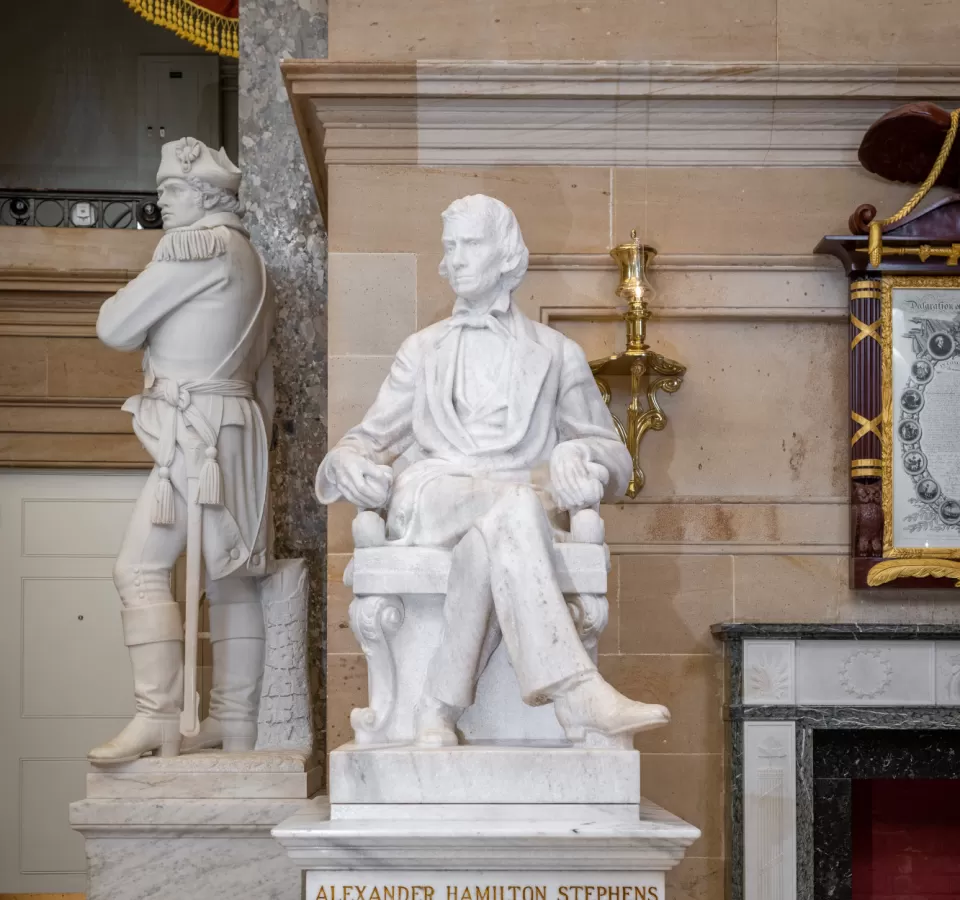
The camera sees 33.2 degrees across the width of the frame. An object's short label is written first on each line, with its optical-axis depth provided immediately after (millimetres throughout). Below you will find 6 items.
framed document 5676
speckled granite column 6664
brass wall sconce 5652
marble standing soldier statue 5578
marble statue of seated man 4012
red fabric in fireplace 5660
